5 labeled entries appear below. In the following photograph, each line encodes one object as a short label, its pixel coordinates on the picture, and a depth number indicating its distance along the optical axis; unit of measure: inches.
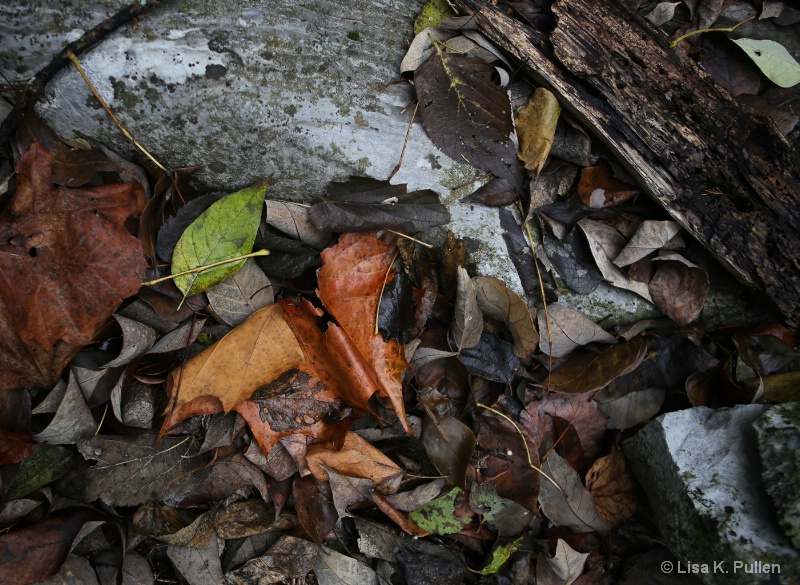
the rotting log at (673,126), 17.5
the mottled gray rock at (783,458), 16.3
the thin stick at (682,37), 18.4
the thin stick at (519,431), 18.4
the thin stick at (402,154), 17.9
